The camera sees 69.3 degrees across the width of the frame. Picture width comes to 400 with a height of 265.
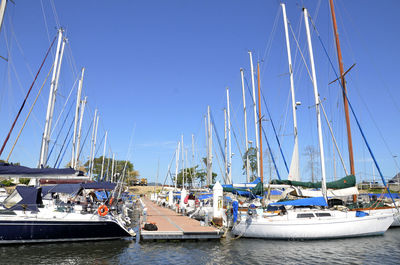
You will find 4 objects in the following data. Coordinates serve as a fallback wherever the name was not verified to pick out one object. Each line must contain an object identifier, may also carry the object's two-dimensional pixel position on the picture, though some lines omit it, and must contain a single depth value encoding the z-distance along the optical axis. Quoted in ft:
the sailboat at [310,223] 61.72
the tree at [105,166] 299.38
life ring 57.26
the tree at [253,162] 211.78
